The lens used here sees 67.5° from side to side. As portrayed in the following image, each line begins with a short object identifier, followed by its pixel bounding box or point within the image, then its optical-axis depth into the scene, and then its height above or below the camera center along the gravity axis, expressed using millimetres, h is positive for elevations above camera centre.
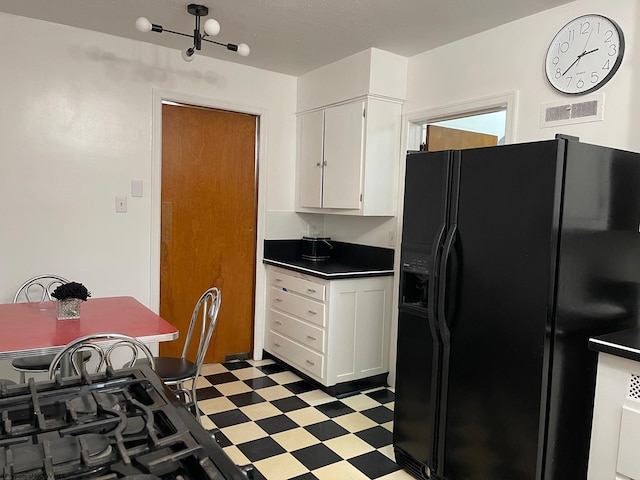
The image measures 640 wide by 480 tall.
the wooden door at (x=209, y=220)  3631 -158
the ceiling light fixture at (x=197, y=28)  2416 +898
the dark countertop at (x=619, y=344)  1690 -466
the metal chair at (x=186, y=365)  2383 -875
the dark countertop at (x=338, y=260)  3416 -449
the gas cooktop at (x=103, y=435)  775 -438
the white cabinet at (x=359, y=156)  3395 +372
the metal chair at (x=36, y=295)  2496 -646
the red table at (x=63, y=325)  1909 -601
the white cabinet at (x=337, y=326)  3318 -867
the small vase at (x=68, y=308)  2307 -547
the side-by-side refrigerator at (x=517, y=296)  1830 -340
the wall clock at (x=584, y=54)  2281 +802
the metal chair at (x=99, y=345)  1796 -593
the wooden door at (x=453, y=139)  3590 +572
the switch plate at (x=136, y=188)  3389 +67
